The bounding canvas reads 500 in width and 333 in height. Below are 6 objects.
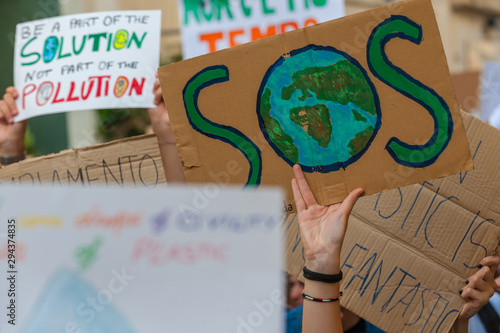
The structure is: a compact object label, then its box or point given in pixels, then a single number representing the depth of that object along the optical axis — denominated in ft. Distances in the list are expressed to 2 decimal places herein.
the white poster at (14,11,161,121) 12.81
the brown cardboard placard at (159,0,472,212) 11.29
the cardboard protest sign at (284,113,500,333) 11.79
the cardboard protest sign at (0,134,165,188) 12.04
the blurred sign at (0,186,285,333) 10.74
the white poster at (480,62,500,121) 15.93
